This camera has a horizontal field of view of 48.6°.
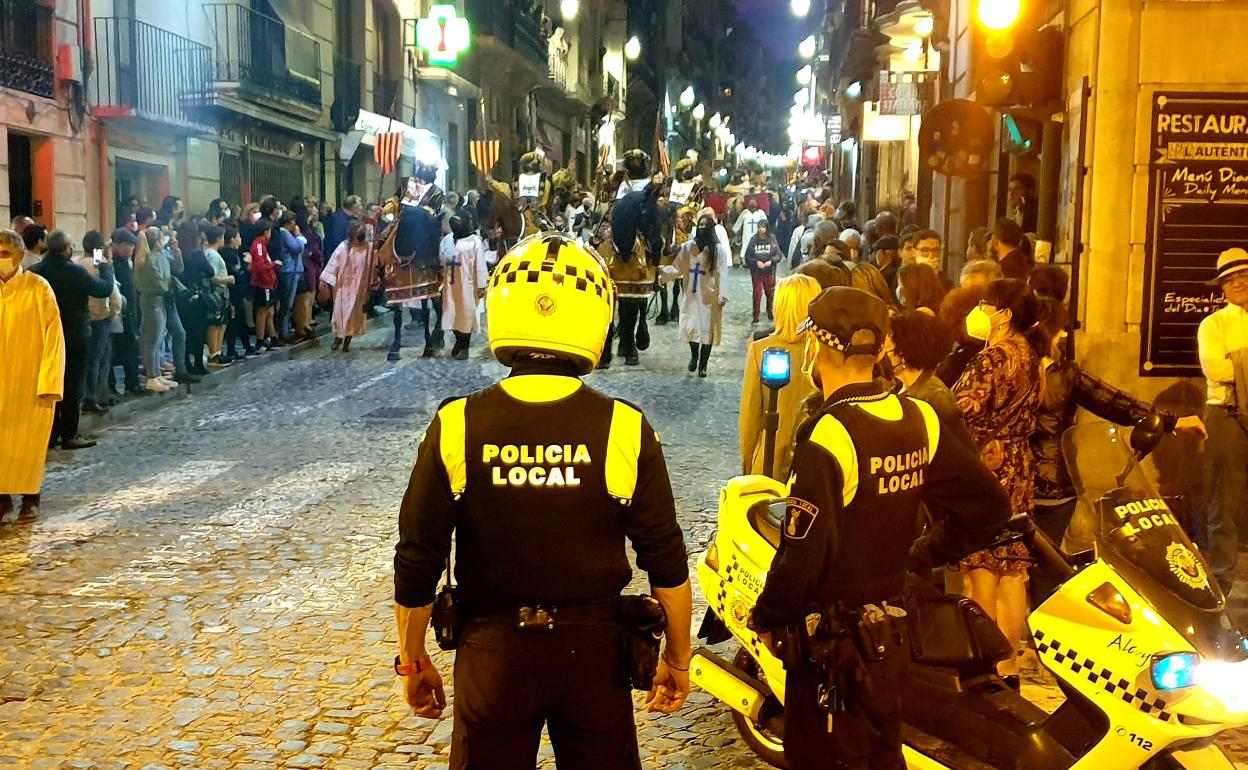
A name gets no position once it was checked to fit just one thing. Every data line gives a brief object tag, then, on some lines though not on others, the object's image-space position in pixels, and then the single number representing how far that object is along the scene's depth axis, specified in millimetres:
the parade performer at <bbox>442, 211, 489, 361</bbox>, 16750
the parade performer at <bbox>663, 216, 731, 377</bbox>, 15234
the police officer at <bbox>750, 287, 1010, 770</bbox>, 3410
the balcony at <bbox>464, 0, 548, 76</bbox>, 33812
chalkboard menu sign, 8562
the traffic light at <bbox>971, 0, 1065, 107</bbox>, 9820
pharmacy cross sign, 29656
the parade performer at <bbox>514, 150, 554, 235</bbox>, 19859
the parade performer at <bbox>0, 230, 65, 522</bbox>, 8344
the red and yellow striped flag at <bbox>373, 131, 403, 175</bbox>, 24578
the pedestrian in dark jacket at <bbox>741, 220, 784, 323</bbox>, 20547
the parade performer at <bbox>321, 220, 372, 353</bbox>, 17469
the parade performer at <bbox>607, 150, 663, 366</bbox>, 15867
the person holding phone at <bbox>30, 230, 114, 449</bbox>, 10422
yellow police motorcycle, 3363
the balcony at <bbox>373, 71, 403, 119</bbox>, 30797
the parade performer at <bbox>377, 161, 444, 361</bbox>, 16969
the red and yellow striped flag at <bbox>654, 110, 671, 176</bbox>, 29422
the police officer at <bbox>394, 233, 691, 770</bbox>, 2988
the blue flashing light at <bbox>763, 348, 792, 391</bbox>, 5195
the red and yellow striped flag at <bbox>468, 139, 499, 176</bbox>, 25434
